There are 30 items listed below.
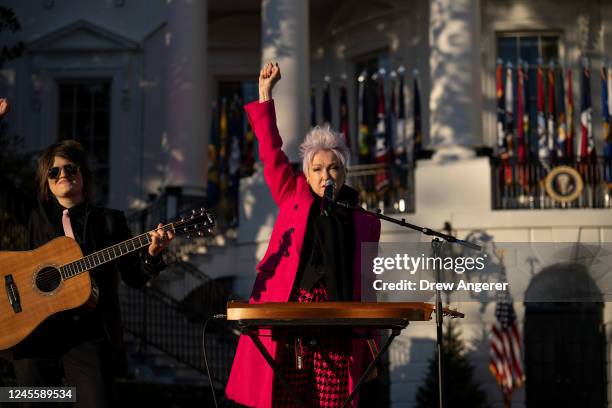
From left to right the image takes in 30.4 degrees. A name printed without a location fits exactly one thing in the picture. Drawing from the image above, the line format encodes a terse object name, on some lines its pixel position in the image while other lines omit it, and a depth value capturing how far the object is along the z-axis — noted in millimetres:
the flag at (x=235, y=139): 22167
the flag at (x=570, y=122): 19672
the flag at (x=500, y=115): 20188
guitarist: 6129
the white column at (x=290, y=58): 19266
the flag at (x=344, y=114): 22189
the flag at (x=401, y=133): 20969
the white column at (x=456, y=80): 18375
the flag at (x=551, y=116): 19828
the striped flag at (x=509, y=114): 20172
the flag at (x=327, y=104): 22672
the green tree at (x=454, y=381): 16375
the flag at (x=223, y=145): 22375
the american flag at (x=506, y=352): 17234
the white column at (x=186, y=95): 21344
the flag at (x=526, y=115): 20094
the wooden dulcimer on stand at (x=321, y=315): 5227
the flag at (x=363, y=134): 21375
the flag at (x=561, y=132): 19750
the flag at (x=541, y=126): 19734
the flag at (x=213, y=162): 21656
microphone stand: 5598
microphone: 5883
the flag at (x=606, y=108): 19625
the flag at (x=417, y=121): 21391
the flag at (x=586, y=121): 19766
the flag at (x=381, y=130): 20828
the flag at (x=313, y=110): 23062
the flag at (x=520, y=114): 19922
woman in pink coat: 5910
